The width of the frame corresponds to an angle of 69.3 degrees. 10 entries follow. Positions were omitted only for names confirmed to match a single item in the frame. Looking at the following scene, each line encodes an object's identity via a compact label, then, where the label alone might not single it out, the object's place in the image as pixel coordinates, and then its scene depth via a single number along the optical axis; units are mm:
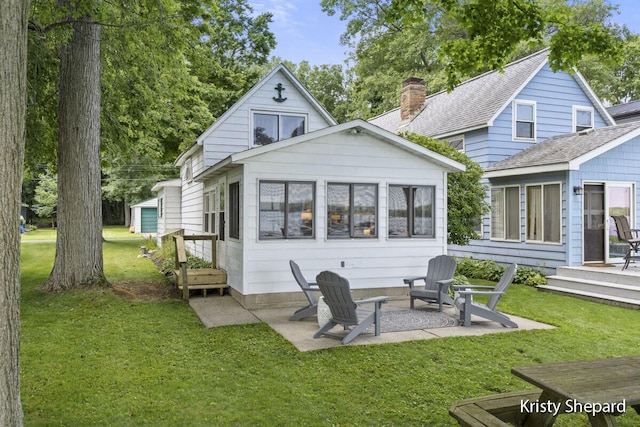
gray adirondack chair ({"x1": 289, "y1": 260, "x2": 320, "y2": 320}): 7469
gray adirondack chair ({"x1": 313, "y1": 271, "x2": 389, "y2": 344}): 6168
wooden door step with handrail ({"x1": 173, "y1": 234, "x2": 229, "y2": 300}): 9266
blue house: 11398
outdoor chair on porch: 10414
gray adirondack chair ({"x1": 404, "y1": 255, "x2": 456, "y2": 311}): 8250
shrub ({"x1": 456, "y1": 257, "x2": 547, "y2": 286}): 11750
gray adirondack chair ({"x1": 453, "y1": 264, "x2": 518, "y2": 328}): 7152
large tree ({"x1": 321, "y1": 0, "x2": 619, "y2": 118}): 5973
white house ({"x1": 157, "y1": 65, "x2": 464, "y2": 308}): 8477
